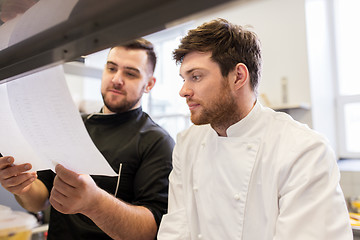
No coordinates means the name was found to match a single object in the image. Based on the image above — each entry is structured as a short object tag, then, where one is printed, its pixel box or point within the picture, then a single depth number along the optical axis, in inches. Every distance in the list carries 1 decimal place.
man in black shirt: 29.6
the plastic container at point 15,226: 25.7
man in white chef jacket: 30.9
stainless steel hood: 8.7
